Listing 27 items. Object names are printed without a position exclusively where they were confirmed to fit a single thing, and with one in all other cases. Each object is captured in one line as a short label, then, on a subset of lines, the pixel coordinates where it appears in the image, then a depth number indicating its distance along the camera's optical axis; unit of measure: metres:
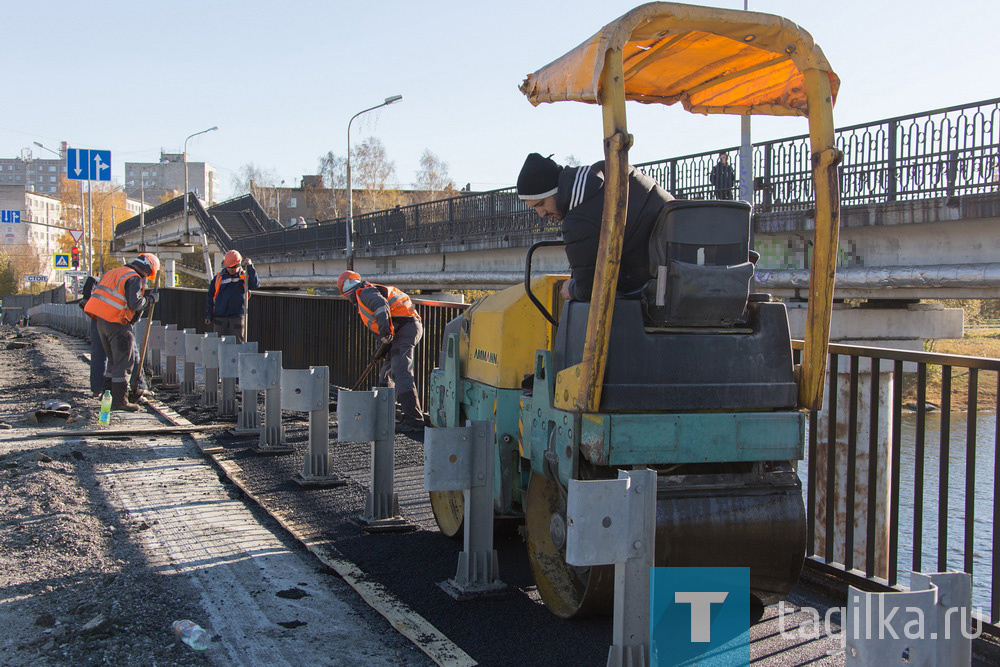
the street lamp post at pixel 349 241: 36.44
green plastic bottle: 9.58
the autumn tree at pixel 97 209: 86.94
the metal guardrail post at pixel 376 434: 5.89
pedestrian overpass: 13.16
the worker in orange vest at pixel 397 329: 9.12
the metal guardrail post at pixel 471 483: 4.54
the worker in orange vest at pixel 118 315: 10.83
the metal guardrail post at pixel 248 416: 9.14
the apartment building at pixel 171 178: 148.12
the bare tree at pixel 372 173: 77.88
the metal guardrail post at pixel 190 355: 11.77
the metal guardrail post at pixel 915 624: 2.27
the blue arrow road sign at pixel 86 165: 27.45
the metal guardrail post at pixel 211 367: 11.03
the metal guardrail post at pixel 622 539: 3.20
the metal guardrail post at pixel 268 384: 8.30
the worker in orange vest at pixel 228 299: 12.45
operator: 3.89
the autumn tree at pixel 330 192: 83.88
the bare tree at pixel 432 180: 85.25
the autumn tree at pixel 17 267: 85.19
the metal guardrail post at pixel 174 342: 13.10
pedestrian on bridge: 17.61
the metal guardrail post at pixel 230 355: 9.66
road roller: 3.66
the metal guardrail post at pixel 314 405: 7.12
